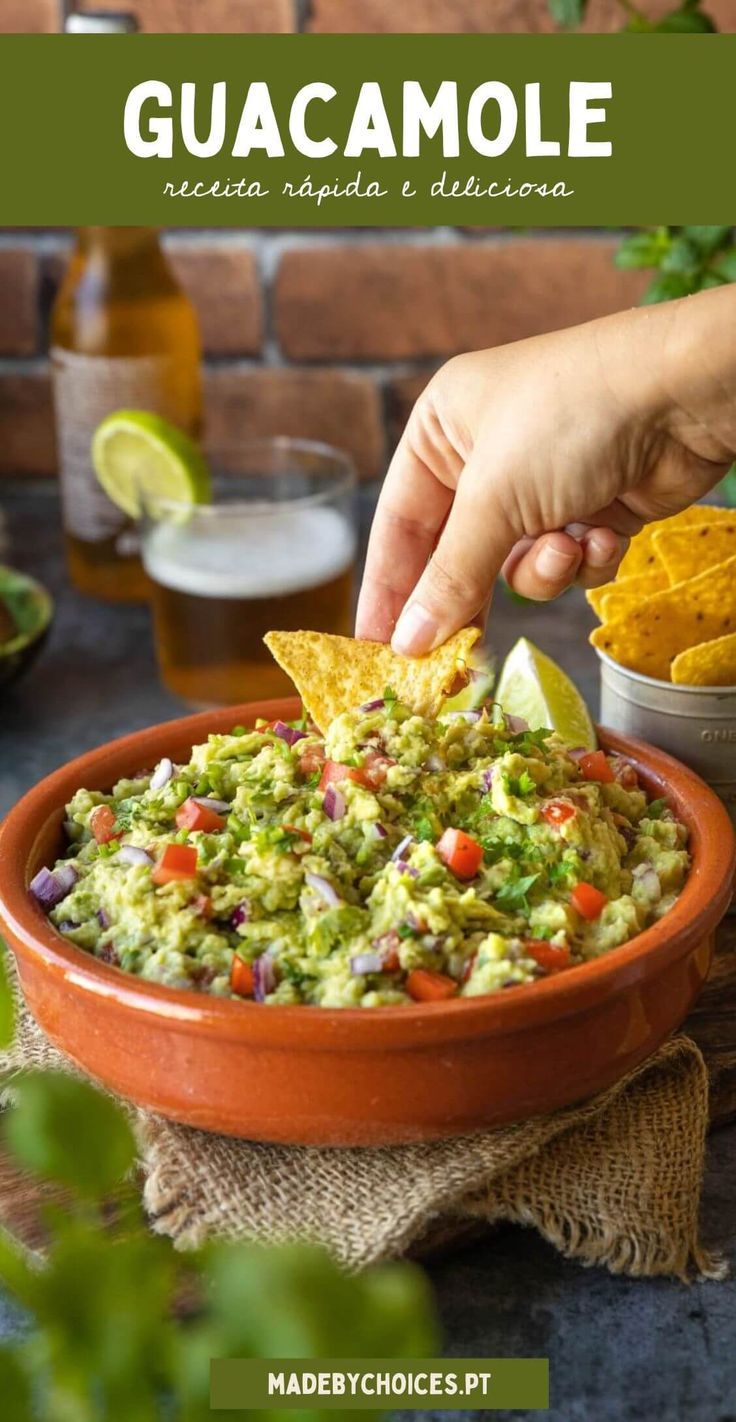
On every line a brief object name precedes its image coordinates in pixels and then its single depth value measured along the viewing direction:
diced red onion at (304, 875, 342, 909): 0.51
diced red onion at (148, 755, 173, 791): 0.57
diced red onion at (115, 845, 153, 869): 0.53
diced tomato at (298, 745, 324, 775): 0.55
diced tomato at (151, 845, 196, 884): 0.52
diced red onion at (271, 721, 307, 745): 0.58
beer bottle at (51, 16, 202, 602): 0.85
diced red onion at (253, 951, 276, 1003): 0.49
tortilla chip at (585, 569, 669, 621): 0.62
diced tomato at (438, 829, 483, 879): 0.52
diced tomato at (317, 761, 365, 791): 0.54
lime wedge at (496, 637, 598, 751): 0.60
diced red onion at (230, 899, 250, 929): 0.51
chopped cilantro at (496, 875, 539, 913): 0.51
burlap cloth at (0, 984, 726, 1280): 0.49
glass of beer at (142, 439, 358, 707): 0.78
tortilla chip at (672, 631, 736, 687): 0.59
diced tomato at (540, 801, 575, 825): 0.52
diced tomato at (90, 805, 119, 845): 0.55
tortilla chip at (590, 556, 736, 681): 0.62
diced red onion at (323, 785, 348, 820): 0.53
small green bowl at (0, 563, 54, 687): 0.76
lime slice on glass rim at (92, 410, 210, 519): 0.80
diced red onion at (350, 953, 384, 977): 0.49
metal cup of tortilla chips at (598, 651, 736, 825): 0.61
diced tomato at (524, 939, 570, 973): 0.50
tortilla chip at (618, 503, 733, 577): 0.64
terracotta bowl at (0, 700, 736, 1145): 0.48
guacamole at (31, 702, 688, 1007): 0.50
